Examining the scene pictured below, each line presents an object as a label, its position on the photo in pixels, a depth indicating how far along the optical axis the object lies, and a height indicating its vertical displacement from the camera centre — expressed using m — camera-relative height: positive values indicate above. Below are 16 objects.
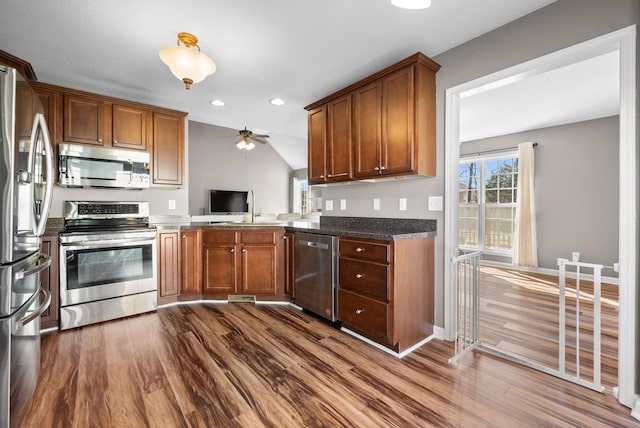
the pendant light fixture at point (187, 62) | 1.92 +1.03
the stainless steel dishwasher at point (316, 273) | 2.59 -0.59
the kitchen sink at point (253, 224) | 3.30 -0.14
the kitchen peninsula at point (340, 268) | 2.14 -0.54
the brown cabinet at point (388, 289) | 2.10 -0.62
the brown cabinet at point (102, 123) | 2.93 +0.97
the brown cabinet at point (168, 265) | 3.17 -0.59
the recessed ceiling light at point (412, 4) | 1.78 +1.29
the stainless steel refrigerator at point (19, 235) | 1.23 -0.10
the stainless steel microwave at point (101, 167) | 2.86 +0.48
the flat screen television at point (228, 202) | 7.14 +0.26
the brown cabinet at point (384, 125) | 2.29 +0.76
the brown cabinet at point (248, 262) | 3.25 -0.57
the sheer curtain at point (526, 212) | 4.90 -0.03
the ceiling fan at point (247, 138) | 5.43 +1.43
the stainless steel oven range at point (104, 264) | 2.63 -0.50
